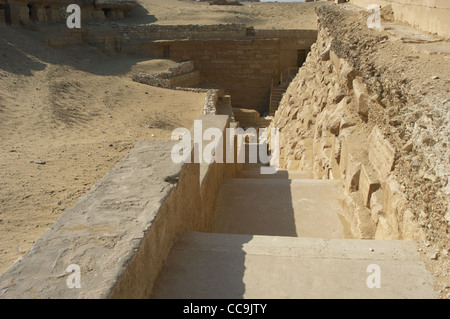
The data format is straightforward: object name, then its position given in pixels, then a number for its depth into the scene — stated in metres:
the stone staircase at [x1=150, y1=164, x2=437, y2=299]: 2.34
